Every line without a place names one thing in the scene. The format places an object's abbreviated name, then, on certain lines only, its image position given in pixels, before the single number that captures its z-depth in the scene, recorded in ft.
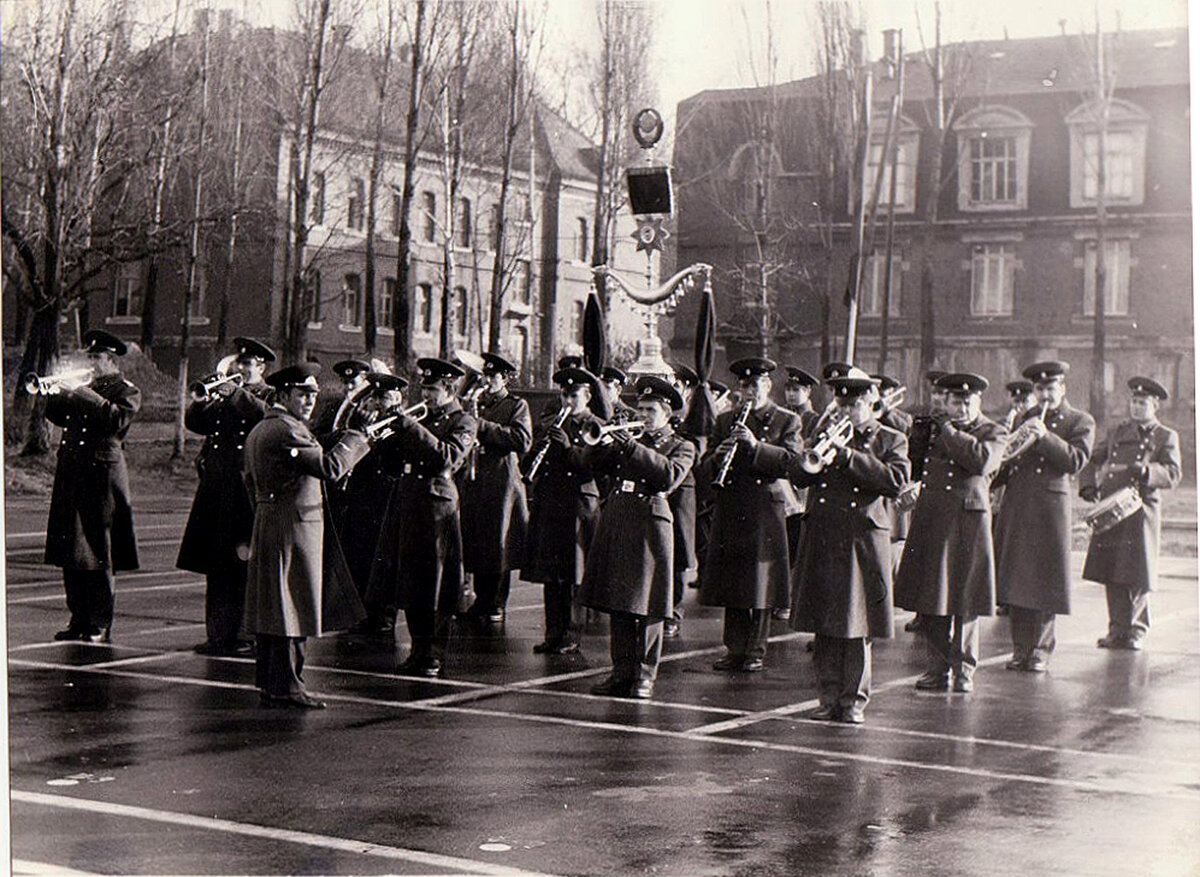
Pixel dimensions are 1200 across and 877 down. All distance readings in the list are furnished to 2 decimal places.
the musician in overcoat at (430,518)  25.52
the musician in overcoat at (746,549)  26.37
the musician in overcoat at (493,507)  30.78
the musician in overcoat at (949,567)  24.91
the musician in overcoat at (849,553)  22.18
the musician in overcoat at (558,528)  29.01
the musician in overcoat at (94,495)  25.95
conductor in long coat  22.25
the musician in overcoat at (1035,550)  25.91
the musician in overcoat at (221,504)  27.37
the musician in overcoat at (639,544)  23.88
